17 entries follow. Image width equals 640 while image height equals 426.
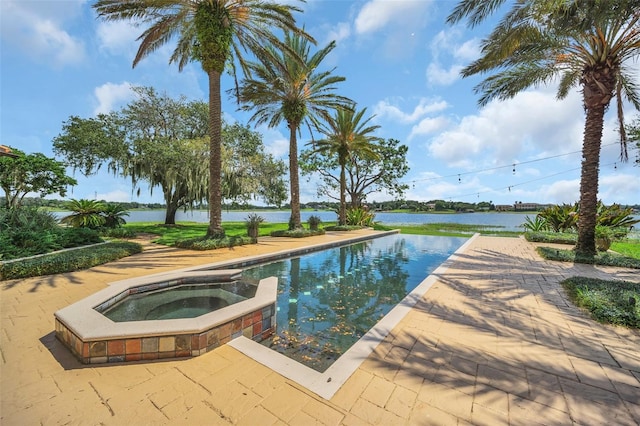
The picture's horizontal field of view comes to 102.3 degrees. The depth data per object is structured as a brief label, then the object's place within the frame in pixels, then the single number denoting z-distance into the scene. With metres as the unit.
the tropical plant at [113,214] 13.58
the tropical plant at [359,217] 21.92
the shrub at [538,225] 16.86
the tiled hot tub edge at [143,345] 2.73
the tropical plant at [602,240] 10.13
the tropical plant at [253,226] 11.80
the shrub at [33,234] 7.21
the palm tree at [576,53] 7.72
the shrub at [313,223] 16.62
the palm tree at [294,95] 13.66
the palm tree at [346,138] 19.41
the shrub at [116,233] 12.56
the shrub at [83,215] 12.41
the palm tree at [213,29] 9.50
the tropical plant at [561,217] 14.90
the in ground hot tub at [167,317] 2.78
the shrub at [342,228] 18.78
